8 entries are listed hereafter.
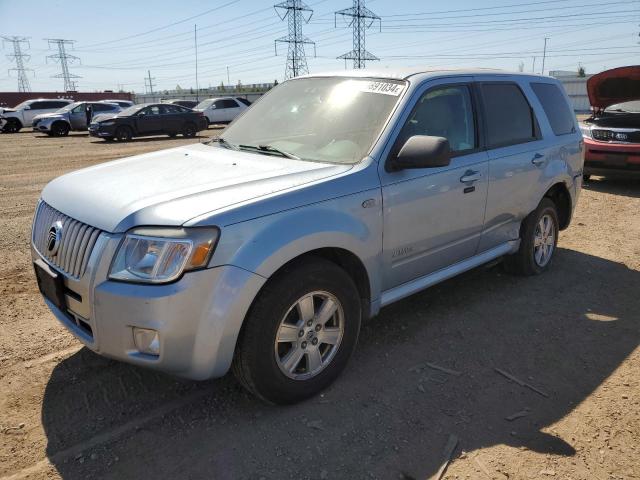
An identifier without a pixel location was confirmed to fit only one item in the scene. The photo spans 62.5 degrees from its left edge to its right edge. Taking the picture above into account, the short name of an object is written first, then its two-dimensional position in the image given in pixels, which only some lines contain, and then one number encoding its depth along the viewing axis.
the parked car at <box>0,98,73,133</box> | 26.83
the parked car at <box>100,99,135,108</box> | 27.98
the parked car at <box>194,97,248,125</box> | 27.42
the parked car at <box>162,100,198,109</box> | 32.12
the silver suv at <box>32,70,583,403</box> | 2.50
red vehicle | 8.84
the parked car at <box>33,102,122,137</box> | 24.24
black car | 20.62
